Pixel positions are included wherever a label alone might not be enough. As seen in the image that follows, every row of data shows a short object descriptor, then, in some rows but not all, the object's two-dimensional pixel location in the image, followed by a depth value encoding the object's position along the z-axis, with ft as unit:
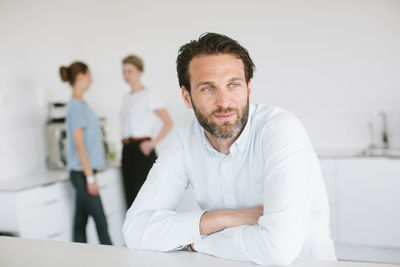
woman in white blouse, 10.98
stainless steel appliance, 12.23
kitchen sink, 10.21
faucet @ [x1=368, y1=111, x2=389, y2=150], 11.50
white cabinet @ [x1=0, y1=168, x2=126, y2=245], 9.45
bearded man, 4.05
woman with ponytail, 9.77
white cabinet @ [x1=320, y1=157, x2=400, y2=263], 10.05
